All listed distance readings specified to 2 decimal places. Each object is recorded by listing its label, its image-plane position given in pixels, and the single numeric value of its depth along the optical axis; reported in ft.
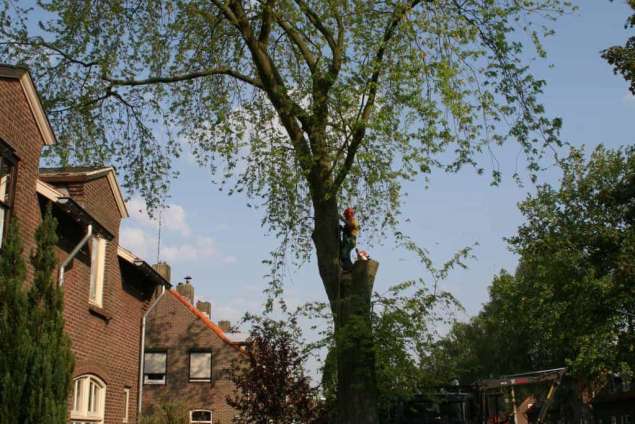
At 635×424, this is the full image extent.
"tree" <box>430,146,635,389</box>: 110.42
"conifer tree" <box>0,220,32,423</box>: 32.09
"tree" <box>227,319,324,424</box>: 73.10
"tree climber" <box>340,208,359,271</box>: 43.75
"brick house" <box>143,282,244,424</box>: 121.29
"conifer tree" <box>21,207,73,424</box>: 32.71
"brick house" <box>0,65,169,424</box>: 39.86
